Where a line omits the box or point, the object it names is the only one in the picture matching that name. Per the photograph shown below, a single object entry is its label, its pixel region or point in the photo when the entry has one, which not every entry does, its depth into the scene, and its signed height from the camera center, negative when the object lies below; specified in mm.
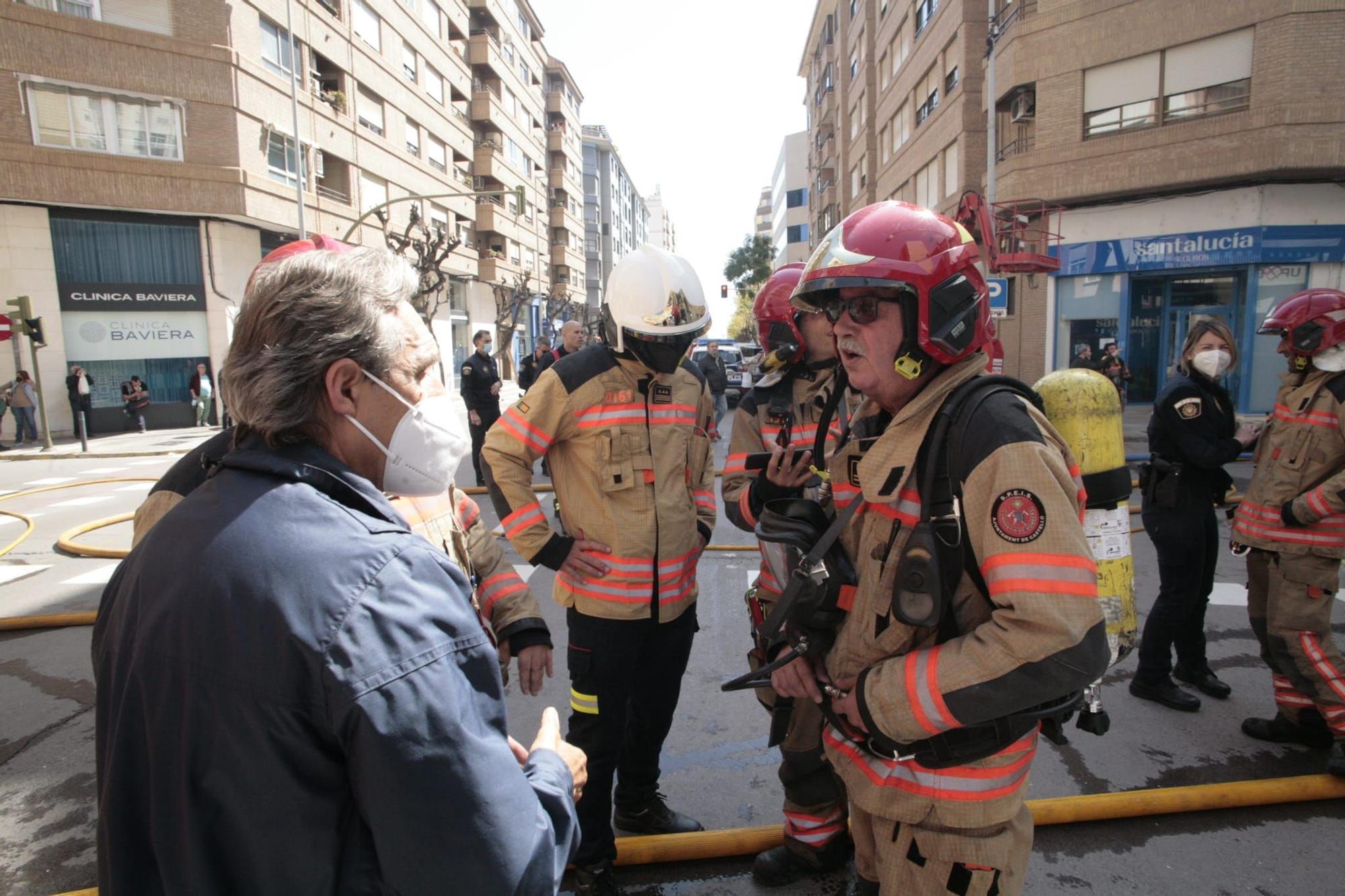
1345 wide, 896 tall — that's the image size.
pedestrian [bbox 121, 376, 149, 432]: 19938 -462
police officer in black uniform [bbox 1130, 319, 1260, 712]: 3797 -706
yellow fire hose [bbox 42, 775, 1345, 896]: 2803 -1797
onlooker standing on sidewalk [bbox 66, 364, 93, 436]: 18125 -202
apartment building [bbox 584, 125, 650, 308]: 76312 +17190
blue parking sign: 10227 +918
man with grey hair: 963 -439
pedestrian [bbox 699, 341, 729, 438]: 13570 -189
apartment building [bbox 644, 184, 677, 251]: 151500 +30810
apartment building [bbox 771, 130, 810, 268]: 65000 +15449
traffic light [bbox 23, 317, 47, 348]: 15461 +1110
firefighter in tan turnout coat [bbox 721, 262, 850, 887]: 2520 -442
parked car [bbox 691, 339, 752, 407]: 21031 -240
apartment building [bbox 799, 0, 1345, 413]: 14727 +4400
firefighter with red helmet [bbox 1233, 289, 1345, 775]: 3254 -809
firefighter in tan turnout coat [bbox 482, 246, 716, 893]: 2637 -507
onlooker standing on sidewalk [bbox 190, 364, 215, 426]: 20844 -389
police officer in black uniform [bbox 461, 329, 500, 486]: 10047 -272
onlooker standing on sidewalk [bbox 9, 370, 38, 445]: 17719 -492
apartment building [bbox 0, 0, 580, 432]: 18703 +6046
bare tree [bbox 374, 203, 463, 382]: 24797 +4232
